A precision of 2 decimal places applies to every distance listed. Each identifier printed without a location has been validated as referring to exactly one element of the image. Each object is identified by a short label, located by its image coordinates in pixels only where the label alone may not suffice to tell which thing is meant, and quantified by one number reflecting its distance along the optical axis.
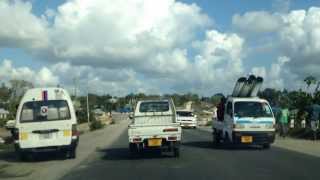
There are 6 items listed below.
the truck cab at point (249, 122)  15.25
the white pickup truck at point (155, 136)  13.08
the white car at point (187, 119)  32.54
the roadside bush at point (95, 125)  36.07
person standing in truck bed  16.74
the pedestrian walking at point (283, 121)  21.25
